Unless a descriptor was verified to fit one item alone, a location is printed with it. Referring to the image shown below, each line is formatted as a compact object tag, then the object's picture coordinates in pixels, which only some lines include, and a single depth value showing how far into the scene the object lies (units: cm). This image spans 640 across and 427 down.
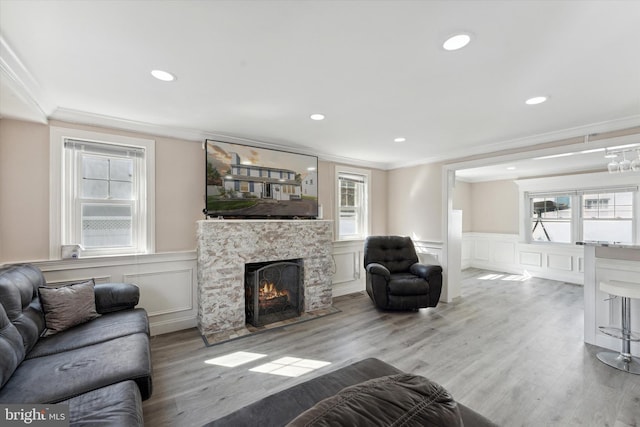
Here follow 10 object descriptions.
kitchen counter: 275
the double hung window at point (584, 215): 518
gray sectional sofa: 136
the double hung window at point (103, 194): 279
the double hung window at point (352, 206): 497
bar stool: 249
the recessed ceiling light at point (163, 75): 202
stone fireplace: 319
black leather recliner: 385
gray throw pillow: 217
